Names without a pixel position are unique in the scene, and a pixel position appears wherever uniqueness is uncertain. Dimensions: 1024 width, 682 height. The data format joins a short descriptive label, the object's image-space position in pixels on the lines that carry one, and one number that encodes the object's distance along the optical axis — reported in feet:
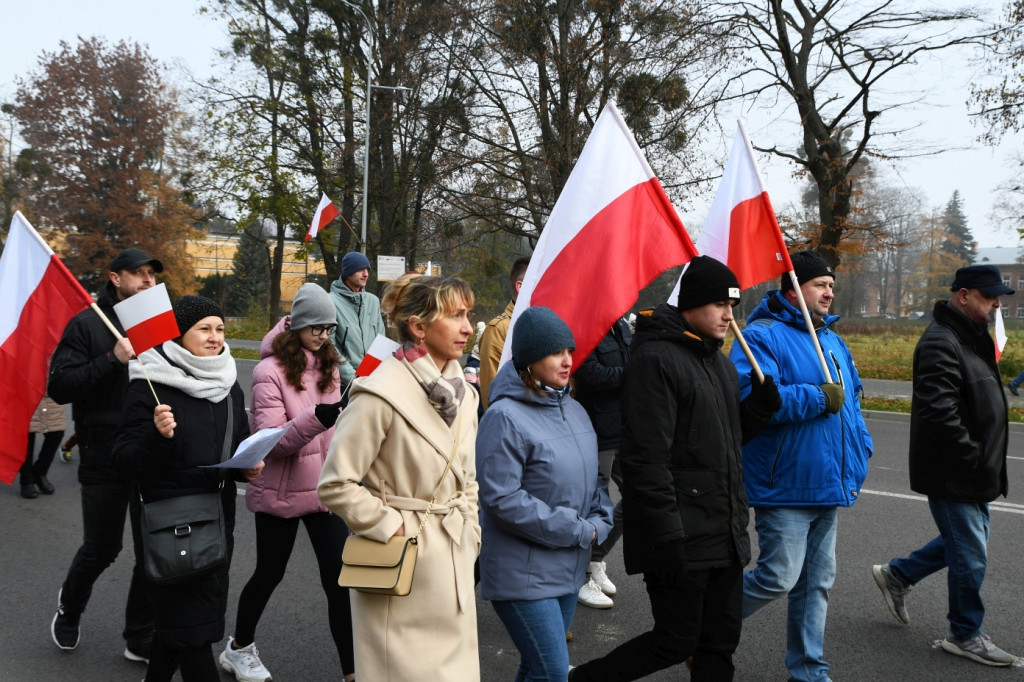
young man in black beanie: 9.89
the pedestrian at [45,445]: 25.14
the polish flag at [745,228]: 13.71
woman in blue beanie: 9.77
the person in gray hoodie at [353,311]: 20.75
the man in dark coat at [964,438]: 13.37
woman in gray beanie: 12.18
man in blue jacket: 11.96
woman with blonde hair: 8.59
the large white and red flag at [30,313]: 13.32
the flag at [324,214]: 47.47
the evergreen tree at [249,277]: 163.12
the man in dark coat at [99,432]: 12.93
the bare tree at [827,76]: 59.11
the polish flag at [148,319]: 11.12
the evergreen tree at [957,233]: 311.06
